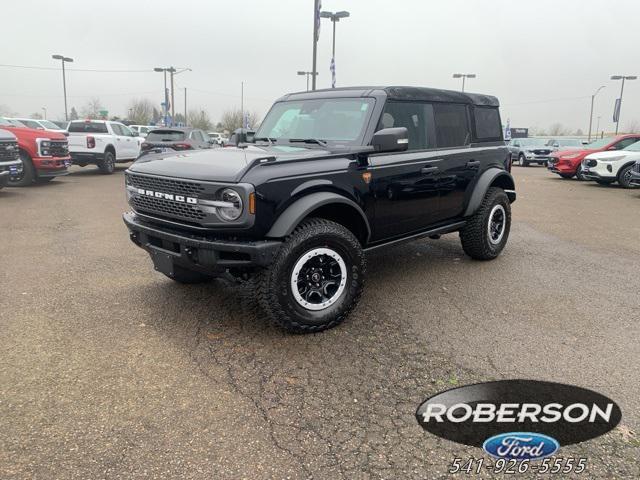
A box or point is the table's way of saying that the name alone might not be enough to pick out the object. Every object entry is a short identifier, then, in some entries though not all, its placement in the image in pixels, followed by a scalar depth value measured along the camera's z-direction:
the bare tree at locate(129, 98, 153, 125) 71.19
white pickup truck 16.86
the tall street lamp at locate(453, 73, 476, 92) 46.01
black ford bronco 3.51
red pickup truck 12.70
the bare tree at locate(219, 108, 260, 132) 69.94
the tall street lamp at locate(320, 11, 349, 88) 22.22
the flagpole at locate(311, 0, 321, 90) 19.91
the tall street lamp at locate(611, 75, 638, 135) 51.47
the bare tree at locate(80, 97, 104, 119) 71.55
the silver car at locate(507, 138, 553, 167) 26.66
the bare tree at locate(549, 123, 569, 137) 115.28
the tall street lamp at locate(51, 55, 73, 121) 43.78
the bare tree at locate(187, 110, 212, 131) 77.12
